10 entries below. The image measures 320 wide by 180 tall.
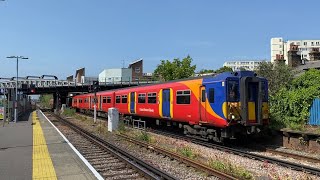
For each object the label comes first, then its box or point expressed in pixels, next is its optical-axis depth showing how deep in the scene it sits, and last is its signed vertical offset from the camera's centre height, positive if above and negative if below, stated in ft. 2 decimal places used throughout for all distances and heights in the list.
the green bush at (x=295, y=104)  59.93 -0.82
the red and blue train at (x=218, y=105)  52.11 -0.76
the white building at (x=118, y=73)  386.32 +27.60
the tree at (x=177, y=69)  192.85 +15.62
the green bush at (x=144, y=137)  61.33 -6.04
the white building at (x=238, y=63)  527.15 +50.46
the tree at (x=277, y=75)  94.48 +6.06
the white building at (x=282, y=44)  452.10 +67.10
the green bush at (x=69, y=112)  170.23 -5.14
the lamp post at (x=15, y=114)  118.47 -4.11
